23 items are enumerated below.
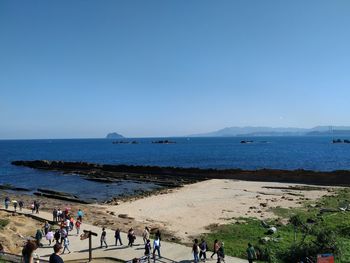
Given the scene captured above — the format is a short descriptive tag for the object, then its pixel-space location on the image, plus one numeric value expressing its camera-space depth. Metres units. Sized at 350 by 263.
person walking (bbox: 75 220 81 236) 26.13
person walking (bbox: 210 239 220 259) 20.58
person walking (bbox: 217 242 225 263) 19.17
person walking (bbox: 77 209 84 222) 29.63
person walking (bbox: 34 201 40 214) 33.97
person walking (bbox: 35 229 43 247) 23.67
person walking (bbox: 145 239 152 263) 20.03
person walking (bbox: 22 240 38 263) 7.96
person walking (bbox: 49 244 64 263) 8.56
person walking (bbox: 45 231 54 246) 23.34
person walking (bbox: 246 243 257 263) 18.97
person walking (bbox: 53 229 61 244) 23.44
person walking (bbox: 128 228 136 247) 22.75
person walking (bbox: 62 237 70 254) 22.13
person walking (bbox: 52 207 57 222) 30.78
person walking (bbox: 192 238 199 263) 19.45
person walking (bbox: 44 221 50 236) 25.64
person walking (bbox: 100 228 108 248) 22.59
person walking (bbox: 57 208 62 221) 30.86
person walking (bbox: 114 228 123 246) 23.07
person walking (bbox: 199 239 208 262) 20.05
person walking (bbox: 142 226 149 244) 22.32
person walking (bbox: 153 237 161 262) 20.48
